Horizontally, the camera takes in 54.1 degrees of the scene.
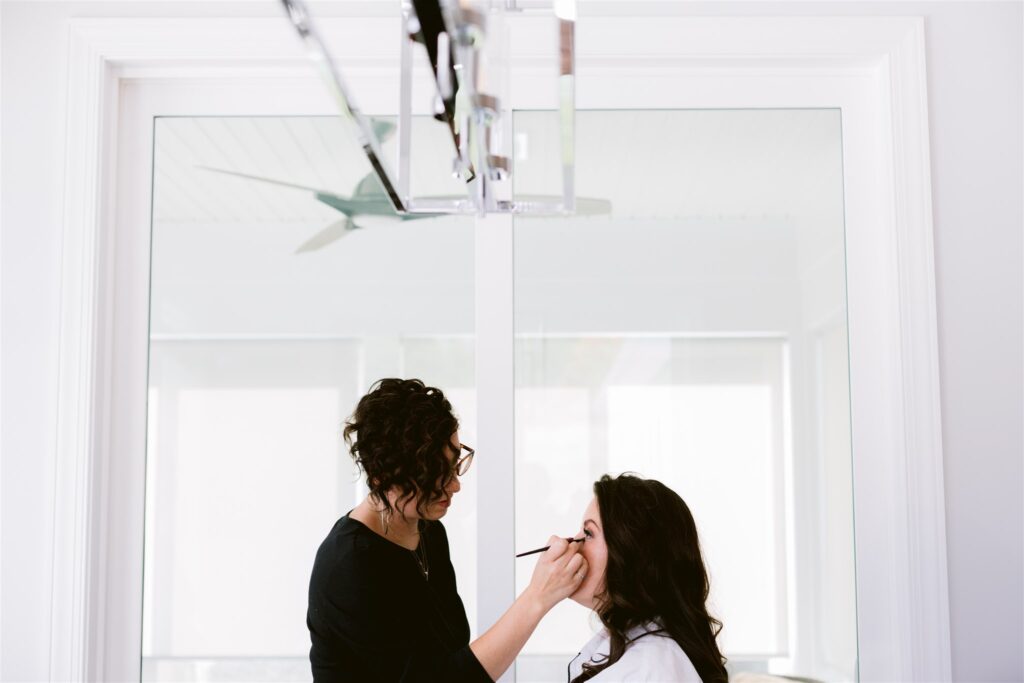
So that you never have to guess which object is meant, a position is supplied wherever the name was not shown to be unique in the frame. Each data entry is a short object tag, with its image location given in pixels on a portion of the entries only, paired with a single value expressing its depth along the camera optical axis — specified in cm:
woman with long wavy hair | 161
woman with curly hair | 163
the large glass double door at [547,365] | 211
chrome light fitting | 93
